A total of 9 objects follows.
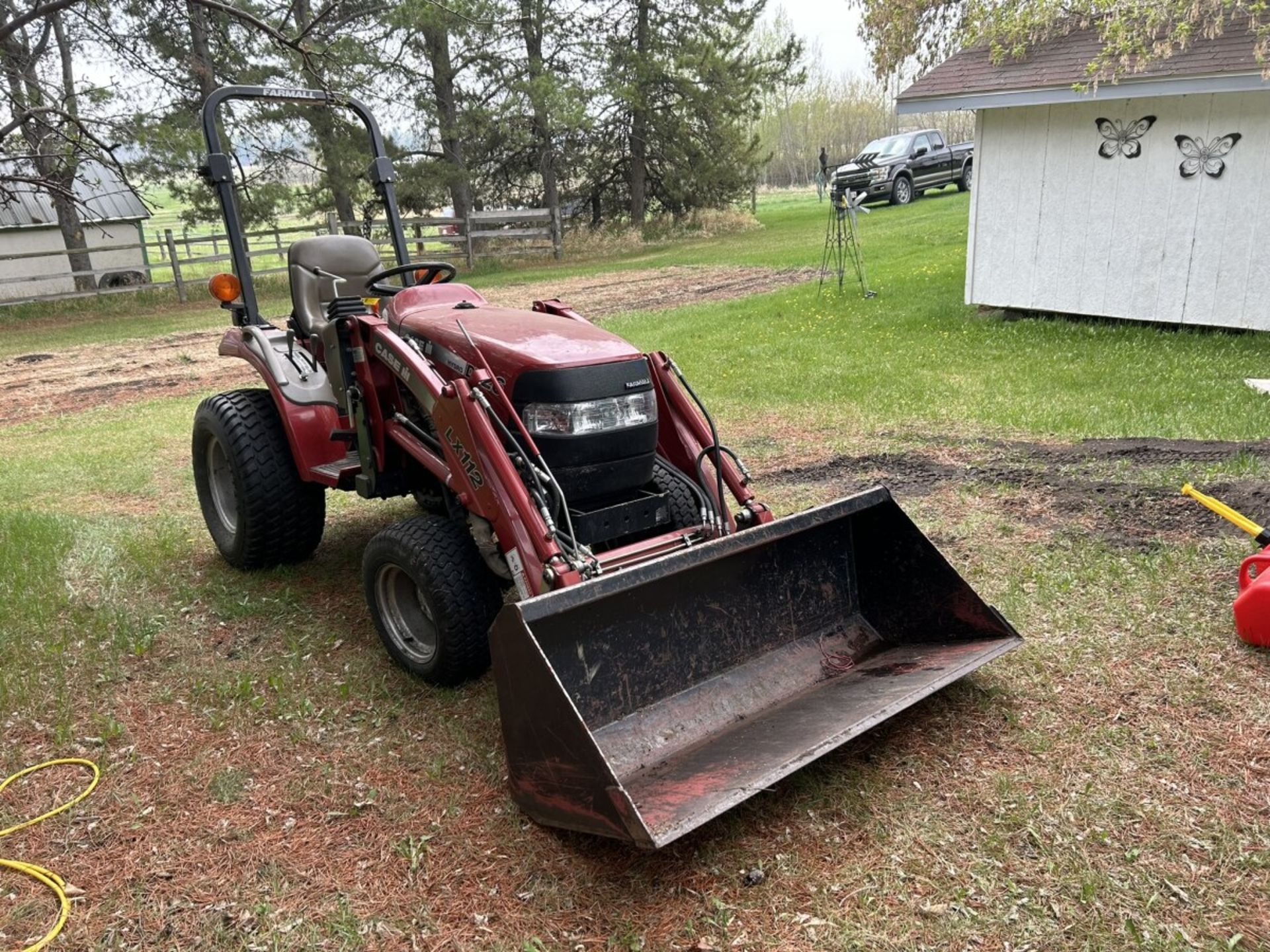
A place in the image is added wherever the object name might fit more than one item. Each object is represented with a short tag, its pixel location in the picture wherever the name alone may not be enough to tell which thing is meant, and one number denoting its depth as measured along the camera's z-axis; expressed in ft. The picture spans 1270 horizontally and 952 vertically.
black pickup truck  82.38
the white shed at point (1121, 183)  27.81
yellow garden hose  8.34
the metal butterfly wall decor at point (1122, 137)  29.71
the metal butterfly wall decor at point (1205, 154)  28.14
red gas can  11.29
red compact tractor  8.91
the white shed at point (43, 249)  70.28
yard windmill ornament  41.88
